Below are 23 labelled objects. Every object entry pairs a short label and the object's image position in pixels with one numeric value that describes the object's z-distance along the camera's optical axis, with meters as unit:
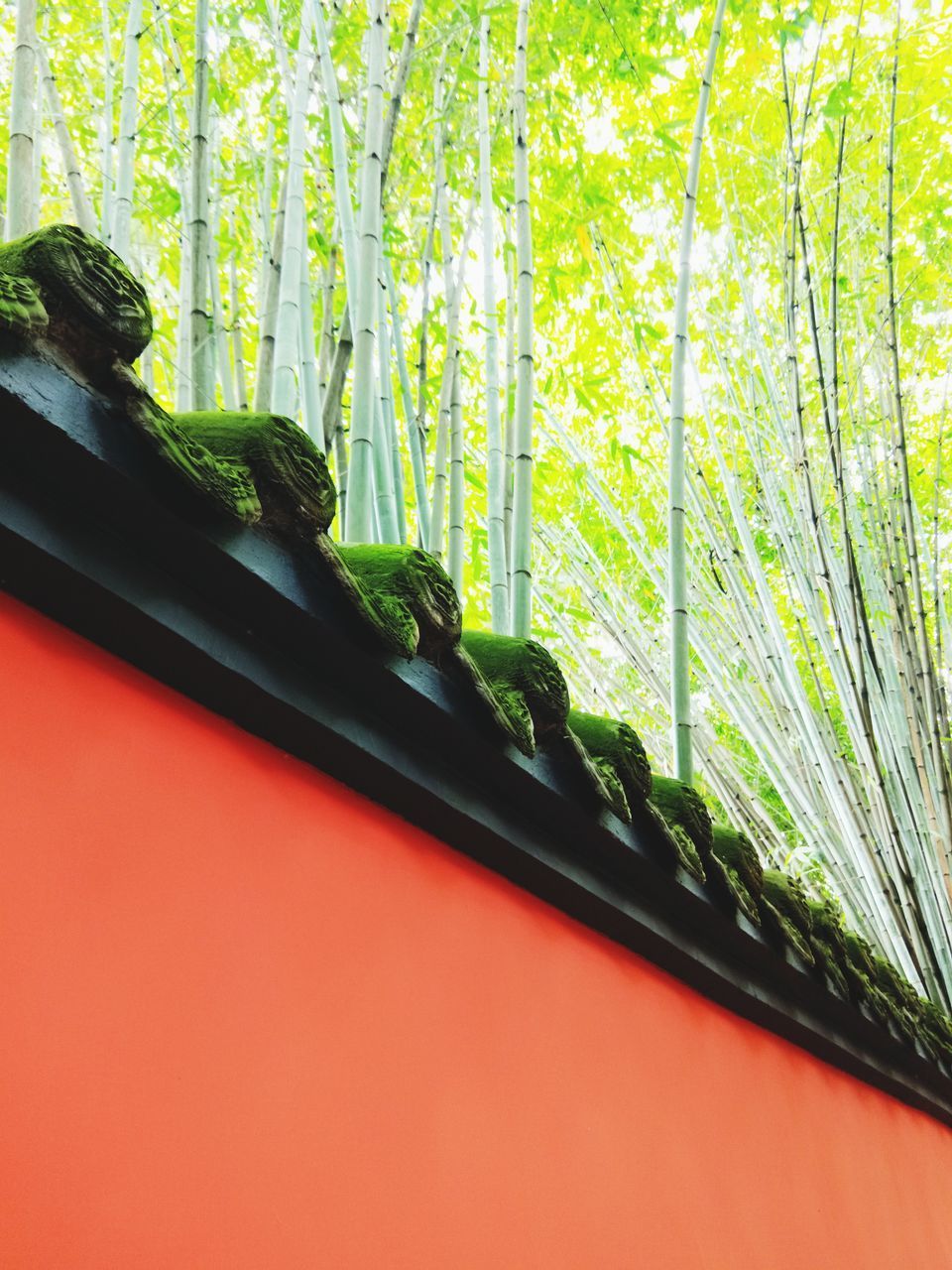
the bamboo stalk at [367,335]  1.61
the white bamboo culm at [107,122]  2.03
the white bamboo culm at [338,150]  1.91
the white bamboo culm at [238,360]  1.95
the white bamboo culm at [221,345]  1.79
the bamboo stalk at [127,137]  1.76
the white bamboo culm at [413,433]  2.00
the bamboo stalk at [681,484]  2.19
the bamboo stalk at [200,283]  1.67
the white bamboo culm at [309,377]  1.91
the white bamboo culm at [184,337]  1.75
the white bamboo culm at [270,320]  1.80
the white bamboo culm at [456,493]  1.98
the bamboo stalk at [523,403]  1.91
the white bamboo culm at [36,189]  1.52
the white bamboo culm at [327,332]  2.06
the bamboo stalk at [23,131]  1.47
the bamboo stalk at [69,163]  1.85
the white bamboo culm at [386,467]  1.85
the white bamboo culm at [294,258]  1.62
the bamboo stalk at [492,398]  2.05
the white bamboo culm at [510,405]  2.12
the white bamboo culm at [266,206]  2.22
